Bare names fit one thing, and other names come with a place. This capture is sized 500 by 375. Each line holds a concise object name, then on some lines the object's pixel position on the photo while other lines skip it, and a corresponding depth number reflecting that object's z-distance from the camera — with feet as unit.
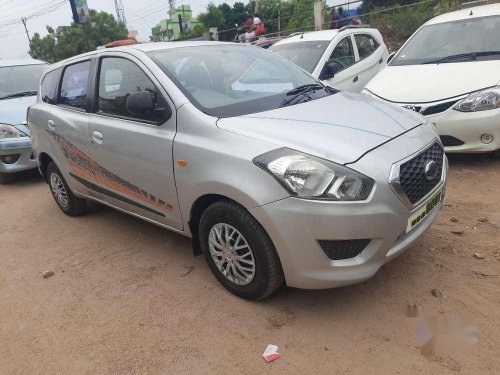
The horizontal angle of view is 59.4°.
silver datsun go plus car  7.94
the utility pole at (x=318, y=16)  57.11
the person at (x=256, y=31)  57.16
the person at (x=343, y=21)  54.74
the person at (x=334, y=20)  55.67
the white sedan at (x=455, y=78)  14.99
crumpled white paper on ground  8.01
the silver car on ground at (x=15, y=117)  20.65
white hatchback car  21.95
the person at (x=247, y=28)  59.54
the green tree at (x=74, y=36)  147.15
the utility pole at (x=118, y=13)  177.47
